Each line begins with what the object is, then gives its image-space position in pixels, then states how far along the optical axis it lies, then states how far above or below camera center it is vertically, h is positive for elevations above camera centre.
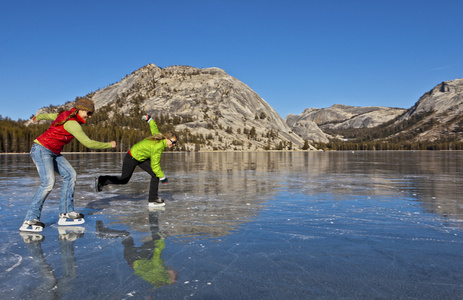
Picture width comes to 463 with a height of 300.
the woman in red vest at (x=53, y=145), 8.12 +0.22
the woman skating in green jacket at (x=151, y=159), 11.06 -0.18
